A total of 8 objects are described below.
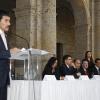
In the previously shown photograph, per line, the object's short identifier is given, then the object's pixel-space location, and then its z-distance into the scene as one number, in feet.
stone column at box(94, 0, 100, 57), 55.21
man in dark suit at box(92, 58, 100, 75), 34.36
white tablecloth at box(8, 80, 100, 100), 21.26
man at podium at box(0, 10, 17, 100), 15.39
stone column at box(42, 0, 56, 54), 43.06
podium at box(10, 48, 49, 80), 20.12
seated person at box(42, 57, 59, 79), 29.84
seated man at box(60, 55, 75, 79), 31.40
